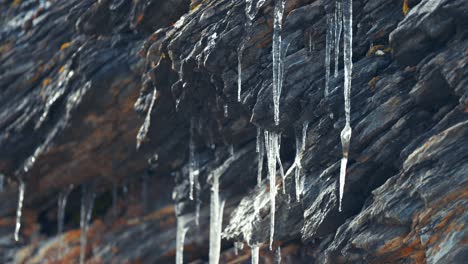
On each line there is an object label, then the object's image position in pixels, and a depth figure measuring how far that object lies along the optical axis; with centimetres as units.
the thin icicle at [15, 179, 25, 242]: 2361
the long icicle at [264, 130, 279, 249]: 1731
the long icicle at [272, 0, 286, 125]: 1653
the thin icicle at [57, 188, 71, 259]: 2453
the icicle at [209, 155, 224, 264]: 1975
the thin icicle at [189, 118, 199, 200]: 2044
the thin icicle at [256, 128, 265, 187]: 1836
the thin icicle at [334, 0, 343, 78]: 1639
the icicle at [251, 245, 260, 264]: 1798
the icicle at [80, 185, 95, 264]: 2416
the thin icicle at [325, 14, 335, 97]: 1652
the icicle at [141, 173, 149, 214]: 2378
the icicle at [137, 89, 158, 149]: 1955
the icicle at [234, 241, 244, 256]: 1892
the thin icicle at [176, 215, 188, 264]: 2108
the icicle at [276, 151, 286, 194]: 1722
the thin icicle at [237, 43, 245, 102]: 1708
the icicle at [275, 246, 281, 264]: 1871
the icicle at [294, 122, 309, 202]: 1686
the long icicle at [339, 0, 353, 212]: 1572
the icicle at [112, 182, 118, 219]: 2438
